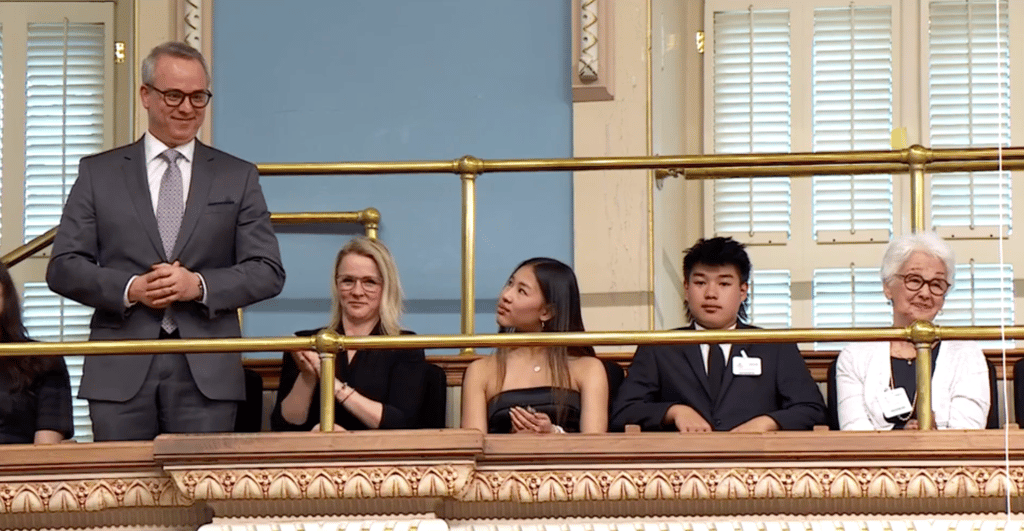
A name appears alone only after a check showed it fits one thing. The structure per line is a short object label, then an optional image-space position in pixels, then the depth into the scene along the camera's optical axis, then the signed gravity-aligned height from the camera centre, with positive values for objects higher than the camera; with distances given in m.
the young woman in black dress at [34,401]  10.50 -0.18
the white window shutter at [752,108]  14.96 +0.86
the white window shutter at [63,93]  15.40 +0.94
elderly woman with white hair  10.47 -0.09
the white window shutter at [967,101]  14.71 +0.88
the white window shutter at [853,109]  14.83 +0.85
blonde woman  10.51 -0.10
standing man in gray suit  10.23 +0.20
